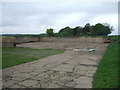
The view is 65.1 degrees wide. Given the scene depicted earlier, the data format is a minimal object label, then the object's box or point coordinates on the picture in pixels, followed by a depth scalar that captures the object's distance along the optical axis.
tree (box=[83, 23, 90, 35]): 40.16
